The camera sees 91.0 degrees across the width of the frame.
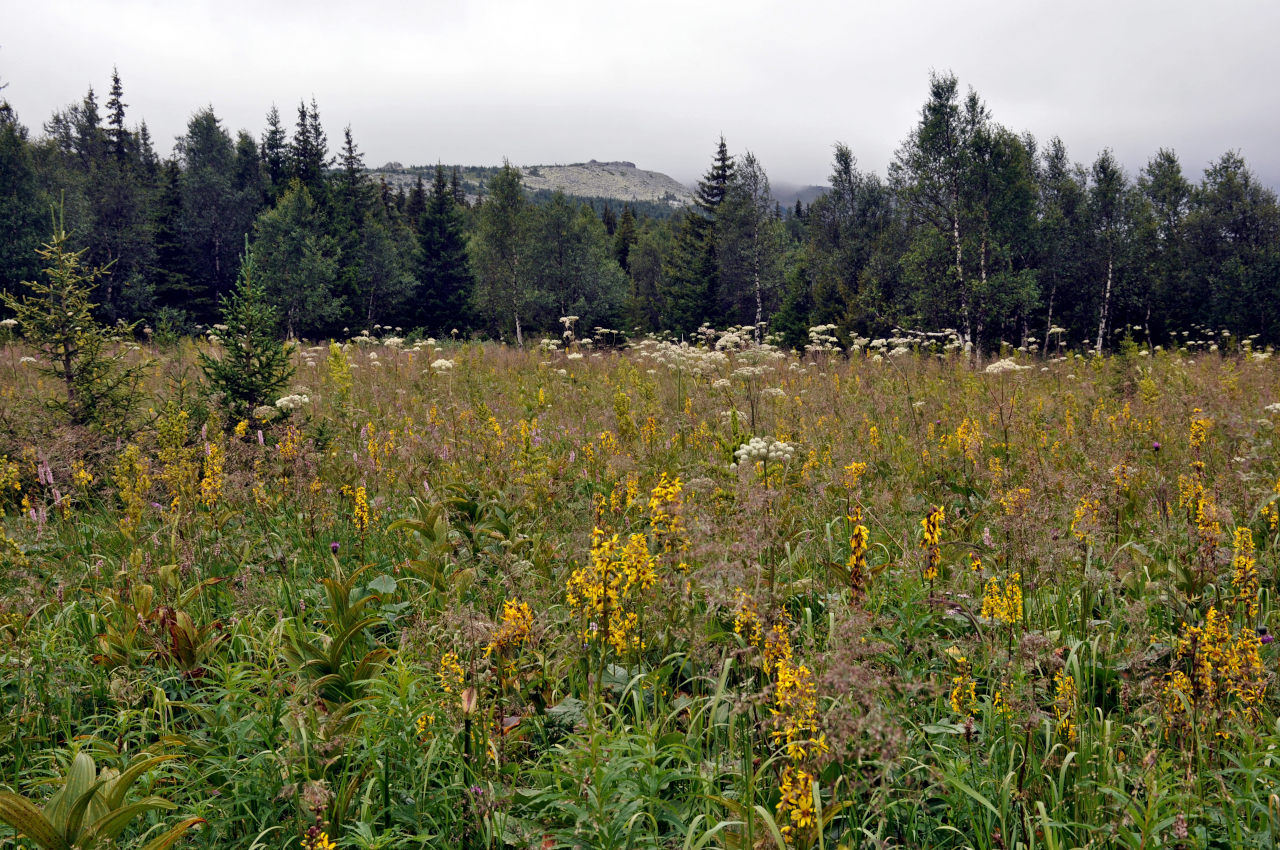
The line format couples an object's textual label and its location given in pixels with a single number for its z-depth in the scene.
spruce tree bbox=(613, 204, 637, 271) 68.47
